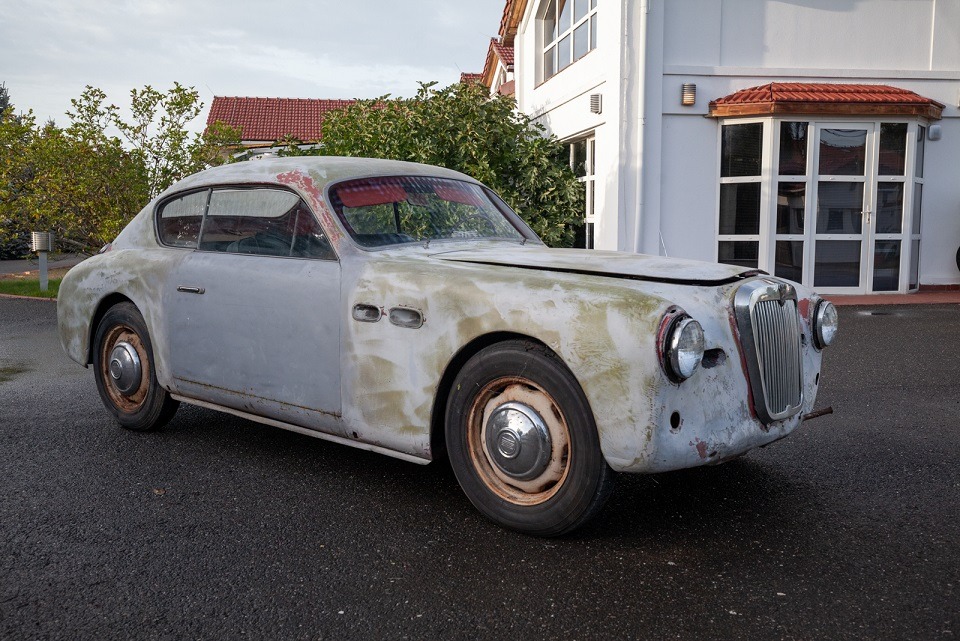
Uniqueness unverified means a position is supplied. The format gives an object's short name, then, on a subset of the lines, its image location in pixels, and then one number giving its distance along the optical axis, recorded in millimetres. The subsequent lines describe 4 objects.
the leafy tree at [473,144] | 13367
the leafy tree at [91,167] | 15148
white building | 12594
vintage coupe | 3074
